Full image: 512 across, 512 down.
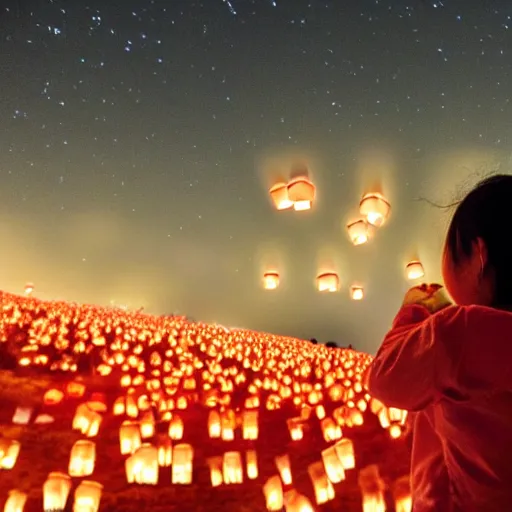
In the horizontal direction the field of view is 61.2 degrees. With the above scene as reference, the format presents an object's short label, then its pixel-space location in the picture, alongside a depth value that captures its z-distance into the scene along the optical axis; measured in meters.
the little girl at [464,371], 0.90
